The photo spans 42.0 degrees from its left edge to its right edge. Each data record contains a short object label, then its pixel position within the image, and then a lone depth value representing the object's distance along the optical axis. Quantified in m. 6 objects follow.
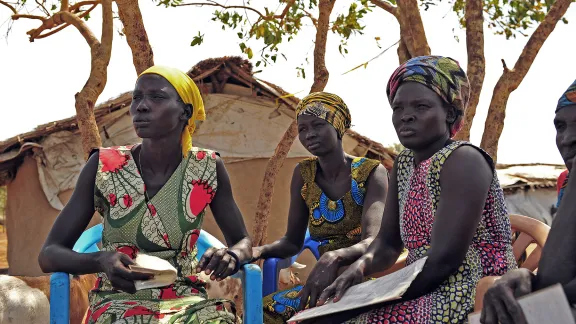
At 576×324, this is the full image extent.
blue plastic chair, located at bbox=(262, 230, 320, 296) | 3.97
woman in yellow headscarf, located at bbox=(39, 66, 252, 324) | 3.09
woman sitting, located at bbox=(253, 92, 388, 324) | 3.66
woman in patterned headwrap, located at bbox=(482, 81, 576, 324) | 1.85
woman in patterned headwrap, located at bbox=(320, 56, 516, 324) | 2.48
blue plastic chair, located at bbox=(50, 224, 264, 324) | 3.09
